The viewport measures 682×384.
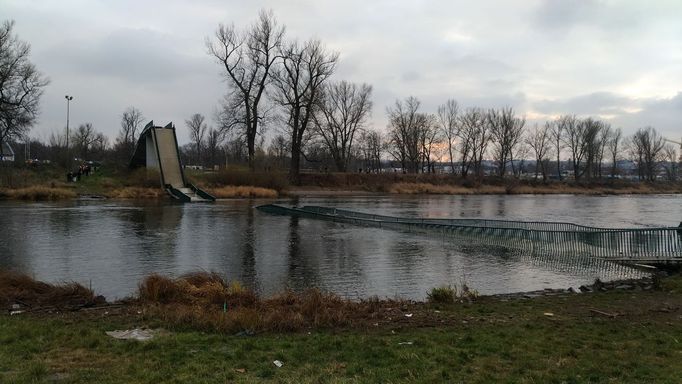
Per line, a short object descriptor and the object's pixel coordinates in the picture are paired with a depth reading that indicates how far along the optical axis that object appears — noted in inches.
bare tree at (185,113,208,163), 5620.1
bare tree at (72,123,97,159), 3420.3
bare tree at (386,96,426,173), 4281.5
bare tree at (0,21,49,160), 2185.0
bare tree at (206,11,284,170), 2822.3
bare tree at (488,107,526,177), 4576.8
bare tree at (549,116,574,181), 5099.4
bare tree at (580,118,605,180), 4931.1
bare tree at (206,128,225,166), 5007.9
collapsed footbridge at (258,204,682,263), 665.3
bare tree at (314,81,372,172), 3780.8
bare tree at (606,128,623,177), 5472.4
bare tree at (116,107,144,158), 4489.7
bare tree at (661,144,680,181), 5723.9
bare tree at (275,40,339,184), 2947.8
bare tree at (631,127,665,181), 5551.2
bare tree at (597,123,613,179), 5206.7
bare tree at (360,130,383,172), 4559.1
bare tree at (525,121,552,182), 4975.4
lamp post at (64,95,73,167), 2593.5
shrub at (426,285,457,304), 442.5
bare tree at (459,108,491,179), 4426.7
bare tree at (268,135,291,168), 4160.9
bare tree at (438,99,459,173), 4562.0
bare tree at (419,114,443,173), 4363.2
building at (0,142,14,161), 3448.8
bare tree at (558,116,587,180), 4977.9
